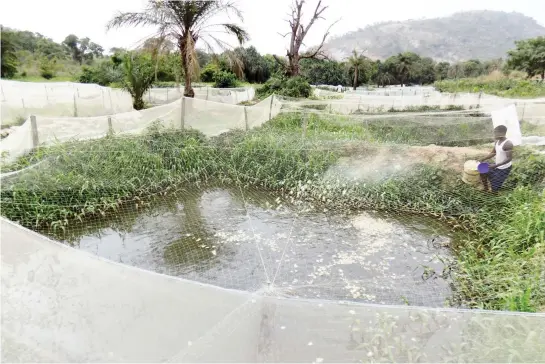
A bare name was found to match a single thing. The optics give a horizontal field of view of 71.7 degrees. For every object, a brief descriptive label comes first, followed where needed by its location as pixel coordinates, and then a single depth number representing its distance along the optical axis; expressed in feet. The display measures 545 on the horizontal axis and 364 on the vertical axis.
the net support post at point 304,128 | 22.33
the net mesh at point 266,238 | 5.25
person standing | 15.47
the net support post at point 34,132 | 17.67
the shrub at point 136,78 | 30.83
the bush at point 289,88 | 42.42
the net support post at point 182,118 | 22.74
